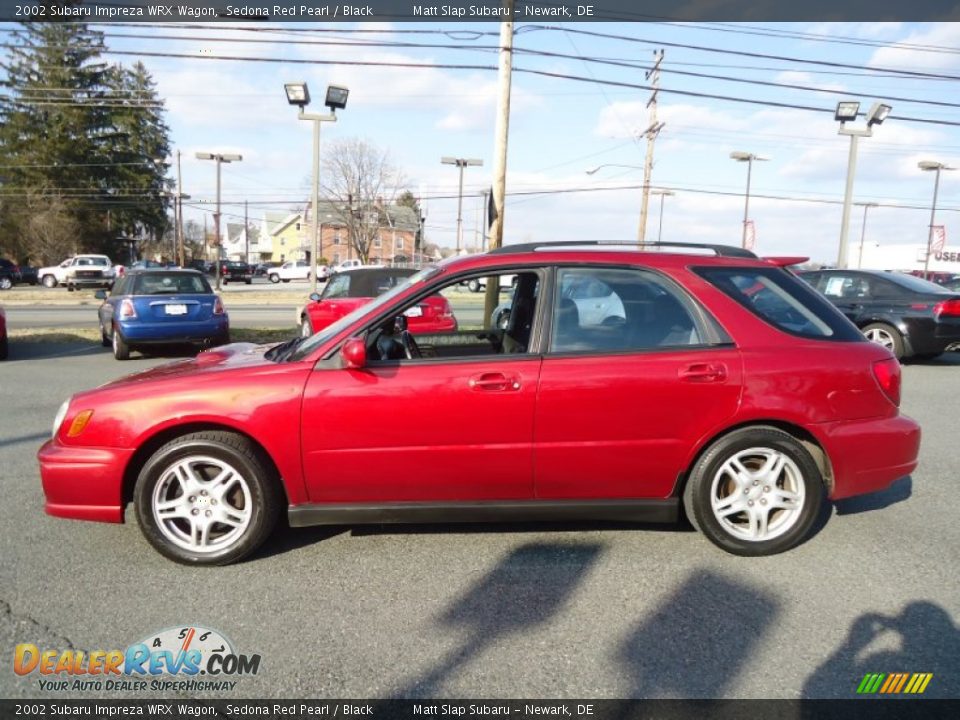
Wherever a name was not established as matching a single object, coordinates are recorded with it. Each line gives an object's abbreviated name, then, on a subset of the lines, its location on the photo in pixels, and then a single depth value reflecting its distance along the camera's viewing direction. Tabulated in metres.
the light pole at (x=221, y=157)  33.50
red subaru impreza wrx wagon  3.34
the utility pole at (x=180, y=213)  48.39
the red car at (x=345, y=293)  10.48
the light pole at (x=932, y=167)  30.05
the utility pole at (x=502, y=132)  11.72
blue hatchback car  10.52
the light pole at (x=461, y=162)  34.90
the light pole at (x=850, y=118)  16.70
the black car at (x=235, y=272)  49.91
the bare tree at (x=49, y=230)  46.66
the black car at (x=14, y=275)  37.34
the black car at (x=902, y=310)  10.22
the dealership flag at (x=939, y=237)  35.31
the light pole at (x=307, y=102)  13.48
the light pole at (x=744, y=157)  30.84
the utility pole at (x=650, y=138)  28.30
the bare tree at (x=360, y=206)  49.97
